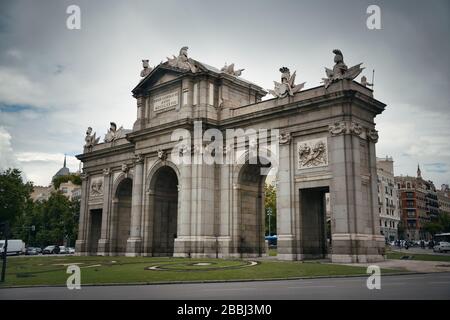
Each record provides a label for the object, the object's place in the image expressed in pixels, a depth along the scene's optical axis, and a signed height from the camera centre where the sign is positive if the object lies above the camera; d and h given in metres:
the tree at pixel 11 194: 66.44 +5.92
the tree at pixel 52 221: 91.53 +2.66
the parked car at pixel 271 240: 90.62 -0.96
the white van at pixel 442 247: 63.02 -1.57
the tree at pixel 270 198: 93.62 +7.46
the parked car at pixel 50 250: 77.88 -2.66
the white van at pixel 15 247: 73.26 -2.01
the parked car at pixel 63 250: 79.18 -2.67
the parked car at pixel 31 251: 77.65 -2.85
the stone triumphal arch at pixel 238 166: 35.06 +6.26
